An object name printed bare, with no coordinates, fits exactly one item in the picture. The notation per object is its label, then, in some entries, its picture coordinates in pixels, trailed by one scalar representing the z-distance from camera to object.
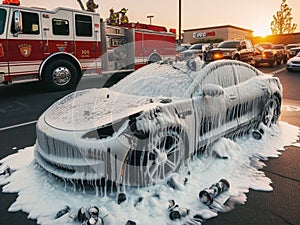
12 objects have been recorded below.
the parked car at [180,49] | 15.74
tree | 54.47
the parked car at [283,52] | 20.12
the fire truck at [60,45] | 7.76
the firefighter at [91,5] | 10.18
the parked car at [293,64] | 14.62
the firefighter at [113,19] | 11.66
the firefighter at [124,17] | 11.75
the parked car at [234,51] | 15.12
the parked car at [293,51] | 26.85
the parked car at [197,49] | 16.11
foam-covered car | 2.44
